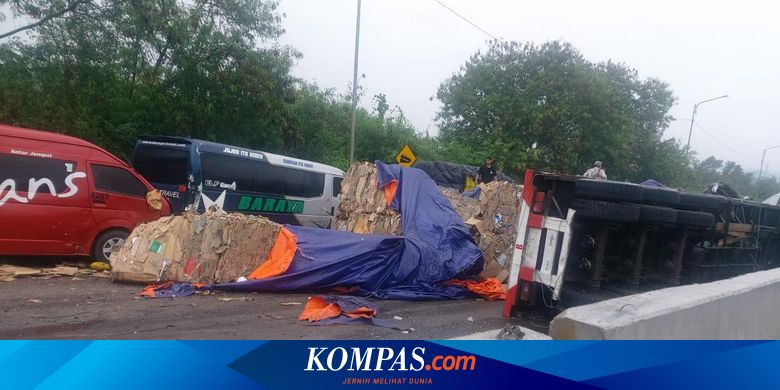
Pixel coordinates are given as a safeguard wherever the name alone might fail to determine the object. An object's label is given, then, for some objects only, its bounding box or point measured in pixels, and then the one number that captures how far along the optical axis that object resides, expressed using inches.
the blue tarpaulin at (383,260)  284.0
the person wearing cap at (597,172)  401.1
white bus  408.2
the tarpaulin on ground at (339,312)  227.9
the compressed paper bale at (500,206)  363.9
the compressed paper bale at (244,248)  287.4
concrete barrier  107.0
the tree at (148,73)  518.9
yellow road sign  555.5
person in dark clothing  574.6
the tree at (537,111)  1042.7
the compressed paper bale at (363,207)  352.5
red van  289.1
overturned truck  202.4
